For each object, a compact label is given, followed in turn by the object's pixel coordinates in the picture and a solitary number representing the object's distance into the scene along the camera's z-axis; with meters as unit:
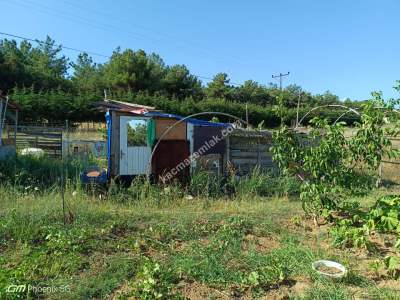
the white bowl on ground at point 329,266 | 3.94
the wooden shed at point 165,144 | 9.59
